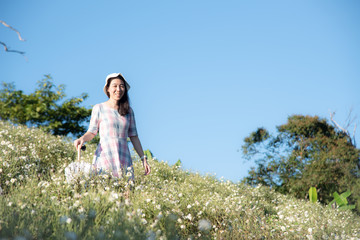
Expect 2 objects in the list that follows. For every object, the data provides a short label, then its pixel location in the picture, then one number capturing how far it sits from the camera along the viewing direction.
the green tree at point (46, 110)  17.89
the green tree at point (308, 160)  14.60
